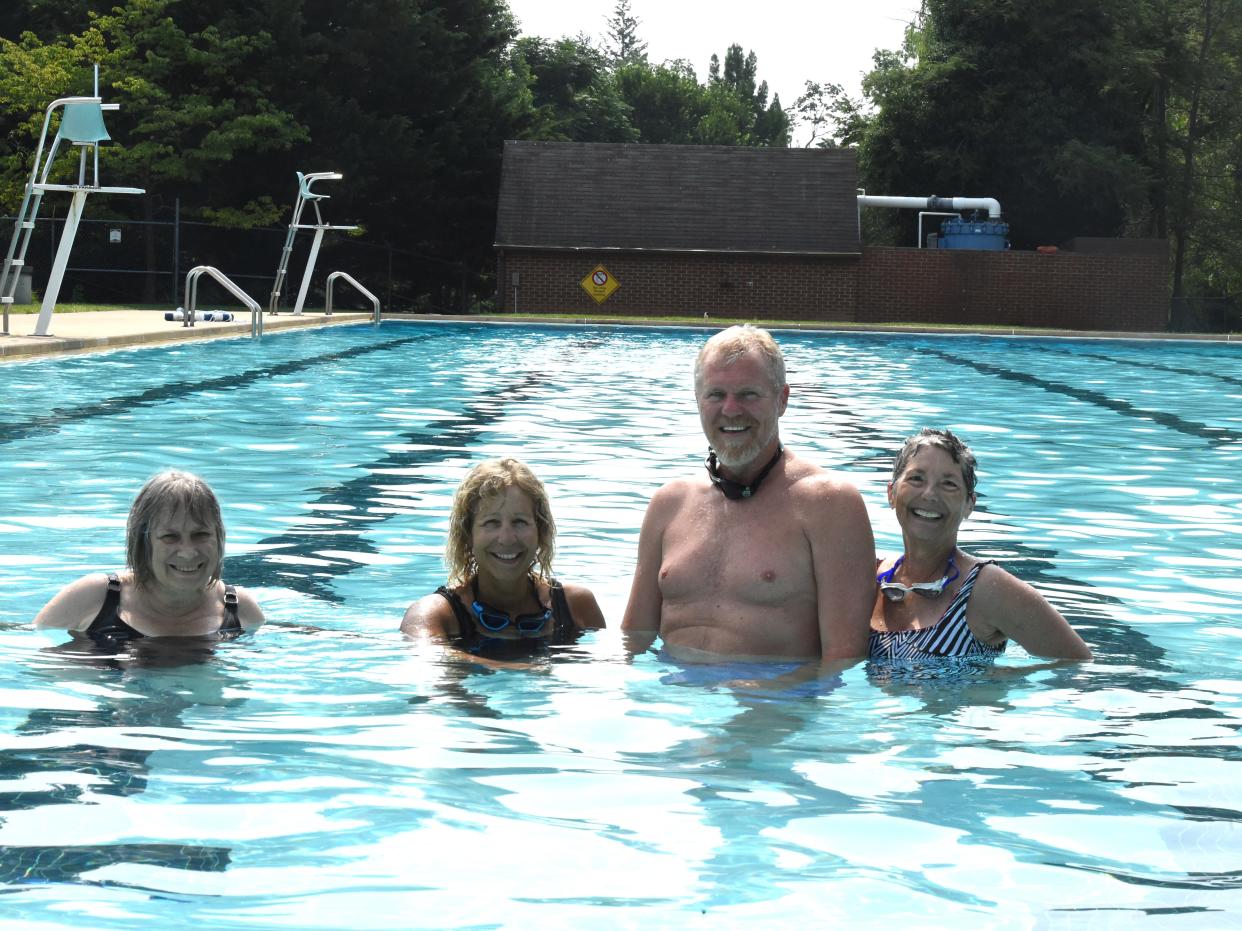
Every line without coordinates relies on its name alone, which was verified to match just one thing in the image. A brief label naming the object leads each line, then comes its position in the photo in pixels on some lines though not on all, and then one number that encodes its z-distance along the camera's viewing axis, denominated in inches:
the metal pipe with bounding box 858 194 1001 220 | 1740.9
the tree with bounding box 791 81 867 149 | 2065.7
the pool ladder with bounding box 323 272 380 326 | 1168.8
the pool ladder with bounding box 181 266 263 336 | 901.8
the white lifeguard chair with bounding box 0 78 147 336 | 760.3
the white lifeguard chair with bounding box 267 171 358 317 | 1168.8
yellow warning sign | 1628.9
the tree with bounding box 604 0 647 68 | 4461.1
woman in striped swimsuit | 211.3
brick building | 1626.5
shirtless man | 205.9
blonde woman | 220.1
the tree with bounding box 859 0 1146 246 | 1830.7
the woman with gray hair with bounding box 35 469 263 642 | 213.5
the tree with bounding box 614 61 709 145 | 3663.9
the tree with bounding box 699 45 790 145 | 3764.0
